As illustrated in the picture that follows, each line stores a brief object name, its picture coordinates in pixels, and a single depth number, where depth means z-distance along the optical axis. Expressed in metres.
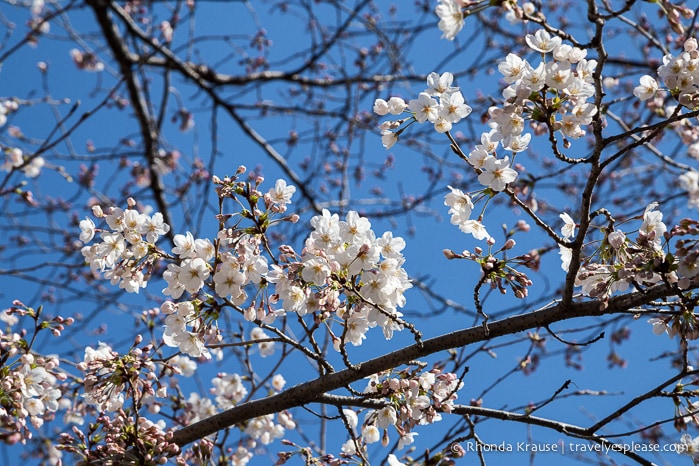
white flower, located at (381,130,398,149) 2.20
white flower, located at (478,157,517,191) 2.00
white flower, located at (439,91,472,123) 2.09
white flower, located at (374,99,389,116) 2.16
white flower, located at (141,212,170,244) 2.27
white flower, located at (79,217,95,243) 2.37
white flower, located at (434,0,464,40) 1.84
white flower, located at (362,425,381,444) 2.45
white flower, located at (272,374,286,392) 3.41
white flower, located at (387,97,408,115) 2.14
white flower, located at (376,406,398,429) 2.26
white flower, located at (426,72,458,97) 2.13
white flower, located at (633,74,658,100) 2.25
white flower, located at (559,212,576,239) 2.30
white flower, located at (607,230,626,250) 1.98
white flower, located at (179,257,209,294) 2.07
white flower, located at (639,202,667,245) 1.98
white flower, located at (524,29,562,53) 1.99
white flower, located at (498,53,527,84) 2.00
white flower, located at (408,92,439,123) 2.07
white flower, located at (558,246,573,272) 2.29
